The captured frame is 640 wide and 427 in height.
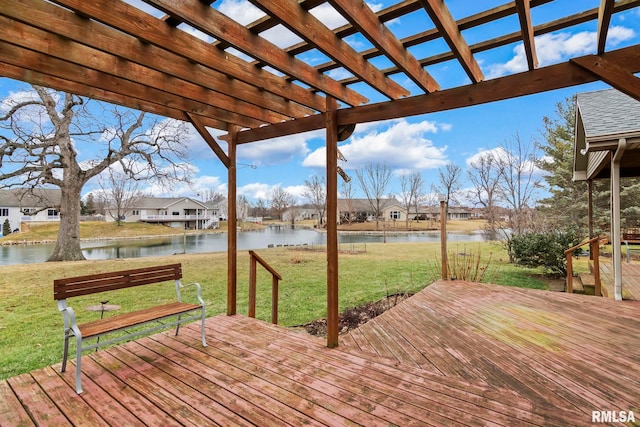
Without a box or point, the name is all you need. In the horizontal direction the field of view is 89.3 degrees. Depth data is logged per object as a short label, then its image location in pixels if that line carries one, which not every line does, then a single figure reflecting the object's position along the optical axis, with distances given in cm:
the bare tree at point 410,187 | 3322
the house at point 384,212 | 4745
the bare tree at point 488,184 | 1356
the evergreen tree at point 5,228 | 2773
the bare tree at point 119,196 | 3004
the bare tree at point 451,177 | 2597
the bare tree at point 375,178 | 2800
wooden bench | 250
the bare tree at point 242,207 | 4573
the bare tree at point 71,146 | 1182
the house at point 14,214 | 3069
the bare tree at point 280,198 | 5441
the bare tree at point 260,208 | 6028
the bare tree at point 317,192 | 3619
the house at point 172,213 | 4206
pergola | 179
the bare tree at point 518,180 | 1249
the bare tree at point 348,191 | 2938
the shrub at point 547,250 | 761
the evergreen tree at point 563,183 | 1411
